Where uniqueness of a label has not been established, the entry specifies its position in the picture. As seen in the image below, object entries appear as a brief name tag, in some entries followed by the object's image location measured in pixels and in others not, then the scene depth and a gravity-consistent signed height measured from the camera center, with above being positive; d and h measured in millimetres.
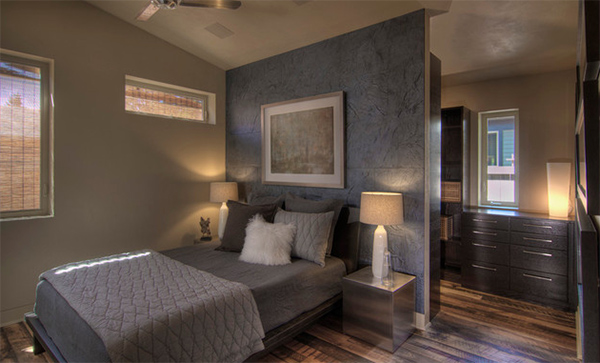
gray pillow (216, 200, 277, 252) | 3051 -382
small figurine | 3963 -595
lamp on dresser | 3262 -53
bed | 1729 -781
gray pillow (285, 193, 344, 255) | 2956 -237
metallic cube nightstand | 2377 -990
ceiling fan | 2279 +1347
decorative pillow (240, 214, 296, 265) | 2650 -523
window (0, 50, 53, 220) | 2842 +436
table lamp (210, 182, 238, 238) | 3887 -153
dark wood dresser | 3047 -757
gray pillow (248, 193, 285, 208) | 3522 -197
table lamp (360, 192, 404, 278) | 2551 -256
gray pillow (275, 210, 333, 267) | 2734 -468
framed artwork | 3258 +463
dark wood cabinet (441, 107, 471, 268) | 4152 +79
